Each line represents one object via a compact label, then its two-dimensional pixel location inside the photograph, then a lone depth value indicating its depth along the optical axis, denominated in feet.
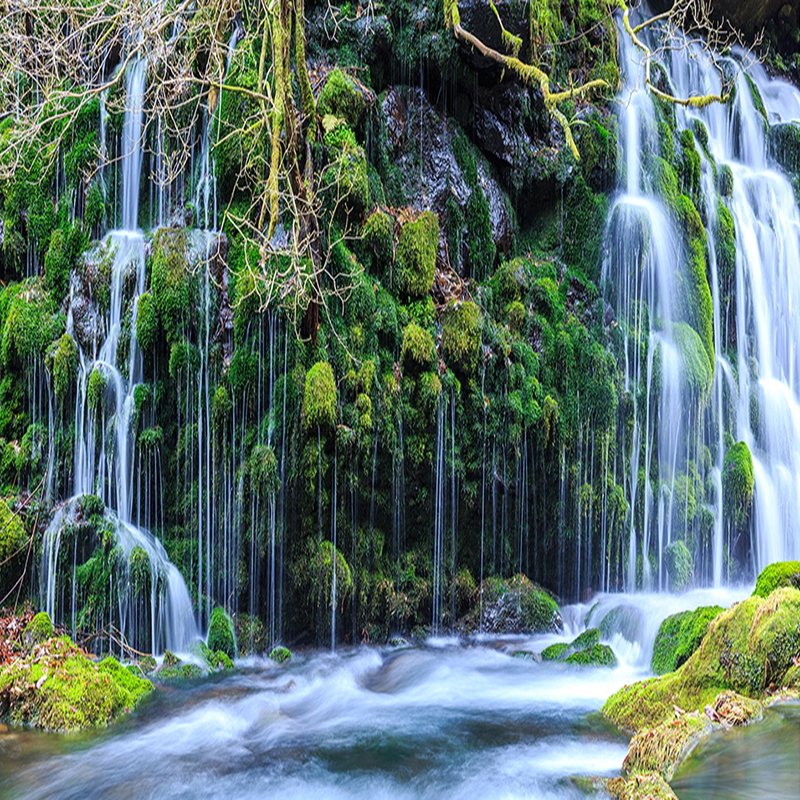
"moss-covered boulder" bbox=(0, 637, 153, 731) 17.51
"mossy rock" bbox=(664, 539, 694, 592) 34.06
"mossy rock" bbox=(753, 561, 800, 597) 17.48
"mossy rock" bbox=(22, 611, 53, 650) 19.94
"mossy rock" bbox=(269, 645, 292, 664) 25.38
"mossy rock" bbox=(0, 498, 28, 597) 24.06
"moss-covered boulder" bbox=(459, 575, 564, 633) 29.63
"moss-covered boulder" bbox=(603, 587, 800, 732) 14.66
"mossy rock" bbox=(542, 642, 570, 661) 25.42
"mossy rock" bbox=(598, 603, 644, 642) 25.66
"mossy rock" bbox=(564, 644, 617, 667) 23.86
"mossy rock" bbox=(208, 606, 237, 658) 25.05
